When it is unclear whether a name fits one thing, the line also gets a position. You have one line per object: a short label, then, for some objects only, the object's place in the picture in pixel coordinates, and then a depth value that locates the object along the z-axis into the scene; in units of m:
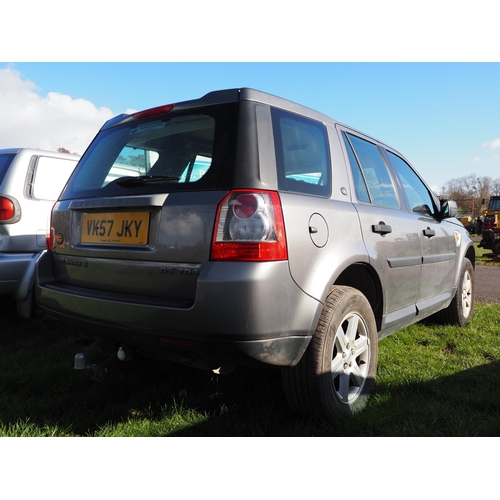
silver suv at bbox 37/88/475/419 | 1.94
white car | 3.91
